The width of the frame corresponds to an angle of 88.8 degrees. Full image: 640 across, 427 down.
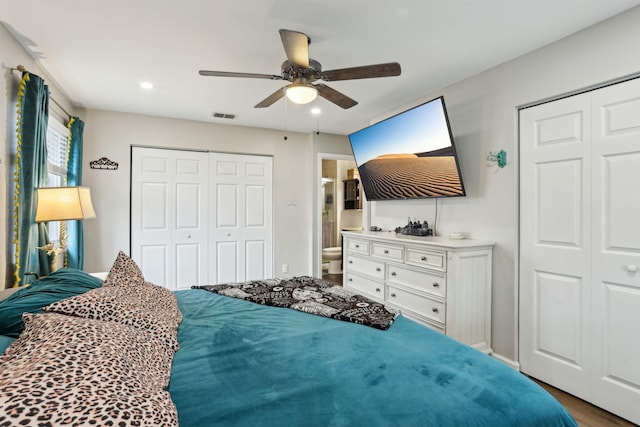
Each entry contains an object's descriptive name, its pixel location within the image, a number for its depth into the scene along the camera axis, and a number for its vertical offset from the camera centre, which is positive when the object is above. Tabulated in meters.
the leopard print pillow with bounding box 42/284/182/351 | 1.22 -0.39
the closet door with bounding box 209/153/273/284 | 4.61 -0.05
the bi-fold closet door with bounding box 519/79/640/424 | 1.99 -0.20
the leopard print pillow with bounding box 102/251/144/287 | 1.71 -0.33
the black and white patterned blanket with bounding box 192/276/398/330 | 1.75 -0.53
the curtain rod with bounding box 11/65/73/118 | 2.33 +1.10
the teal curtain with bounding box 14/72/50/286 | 2.33 +0.33
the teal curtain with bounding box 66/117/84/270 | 3.52 +0.36
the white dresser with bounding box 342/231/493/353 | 2.60 -0.59
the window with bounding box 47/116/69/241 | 3.24 +0.61
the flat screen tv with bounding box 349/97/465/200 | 2.93 +0.61
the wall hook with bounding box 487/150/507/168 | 2.69 +0.48
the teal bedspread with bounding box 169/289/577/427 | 0.95 -0.57
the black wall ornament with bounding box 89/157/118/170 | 3.98 +0.61
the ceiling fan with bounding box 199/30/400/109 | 1.94 +0.93
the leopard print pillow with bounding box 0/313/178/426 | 0.62 -0.38
